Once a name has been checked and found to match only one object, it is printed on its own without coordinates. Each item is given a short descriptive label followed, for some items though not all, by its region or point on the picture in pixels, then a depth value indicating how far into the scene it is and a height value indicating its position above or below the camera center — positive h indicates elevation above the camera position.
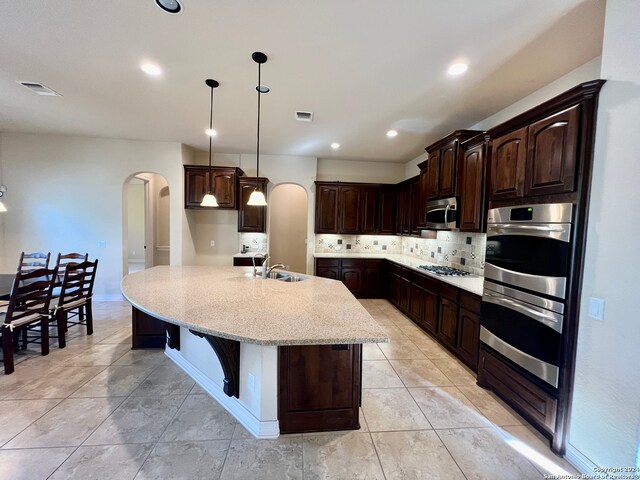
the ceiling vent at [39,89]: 2.86 +1.43
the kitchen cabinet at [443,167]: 3.24 +0.85
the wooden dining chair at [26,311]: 2.52 -0.97
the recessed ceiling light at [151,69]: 2.43 +1.42
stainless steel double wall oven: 1.76 -0.37
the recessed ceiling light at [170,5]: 1.70 +1.40
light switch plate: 1.55 -0.43
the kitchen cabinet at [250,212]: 5.23 +0.24
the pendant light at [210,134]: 2.69 +1.38
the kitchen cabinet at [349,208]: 5.45 +0.41
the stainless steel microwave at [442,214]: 3.29 +0.21
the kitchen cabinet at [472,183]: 2.90 +0.54
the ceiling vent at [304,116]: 3.41 +1.43
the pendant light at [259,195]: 2.78 +0.32
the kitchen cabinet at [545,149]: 1.66 +0.61
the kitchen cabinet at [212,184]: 4.96 +0.72
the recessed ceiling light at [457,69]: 2.32 +1.44
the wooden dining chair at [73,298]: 3.06 -1.00
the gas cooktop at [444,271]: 3.48 -0.57
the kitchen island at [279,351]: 1.55 -0.88
